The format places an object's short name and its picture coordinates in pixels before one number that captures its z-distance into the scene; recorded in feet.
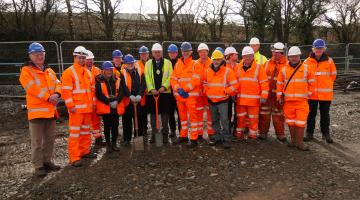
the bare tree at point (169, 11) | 75.52
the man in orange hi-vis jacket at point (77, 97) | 17.34
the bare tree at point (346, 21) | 95.30
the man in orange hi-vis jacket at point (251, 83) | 19.98
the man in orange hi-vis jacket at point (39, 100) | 16.26
